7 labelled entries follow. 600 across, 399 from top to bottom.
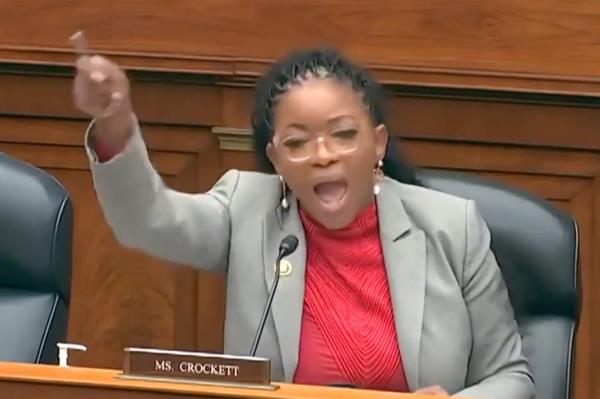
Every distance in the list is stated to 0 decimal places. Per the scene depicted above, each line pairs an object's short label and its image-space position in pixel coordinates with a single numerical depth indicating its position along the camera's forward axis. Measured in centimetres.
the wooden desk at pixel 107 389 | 966
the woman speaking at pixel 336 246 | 1024
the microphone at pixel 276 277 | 1017
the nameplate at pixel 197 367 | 971
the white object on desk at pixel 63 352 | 1004
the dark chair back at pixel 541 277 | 1035
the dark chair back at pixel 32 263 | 1033
